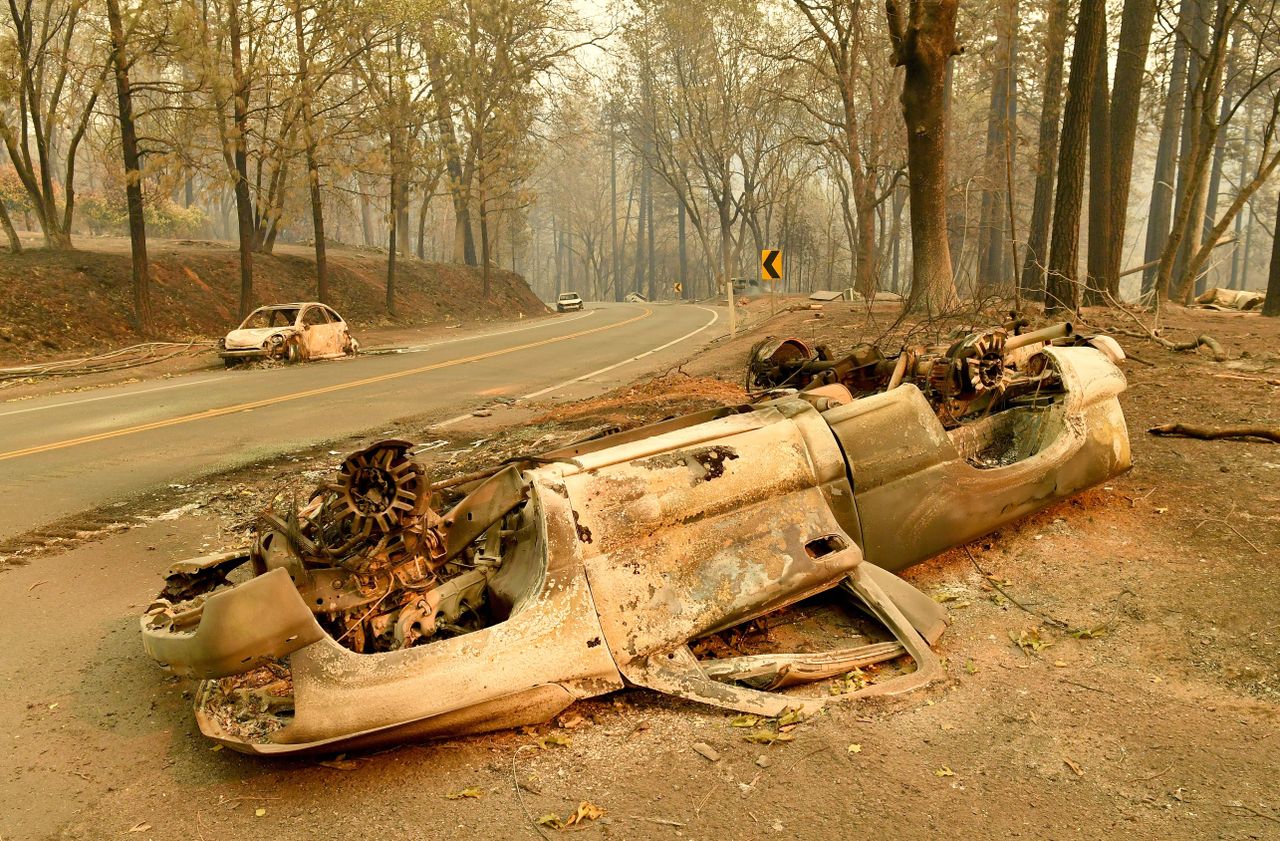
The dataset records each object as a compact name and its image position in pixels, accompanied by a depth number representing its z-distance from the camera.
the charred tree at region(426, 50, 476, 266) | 33.70
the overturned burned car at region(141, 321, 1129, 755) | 3.23
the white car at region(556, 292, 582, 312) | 46.25
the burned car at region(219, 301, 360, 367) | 17.22
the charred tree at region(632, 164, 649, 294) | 77.25
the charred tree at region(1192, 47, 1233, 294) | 43.33
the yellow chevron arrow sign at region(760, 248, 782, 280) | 21.69
